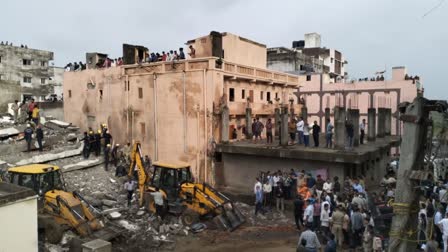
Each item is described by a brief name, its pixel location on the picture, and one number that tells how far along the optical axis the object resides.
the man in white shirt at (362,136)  21.25
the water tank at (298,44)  60.09
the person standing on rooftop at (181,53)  23.60
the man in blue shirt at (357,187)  14.46
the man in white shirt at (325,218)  12.91
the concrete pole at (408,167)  5.45
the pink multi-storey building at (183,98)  21.69
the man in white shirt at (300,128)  20.31
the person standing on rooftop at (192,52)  23.93
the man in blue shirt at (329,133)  18.77
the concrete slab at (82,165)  20.81
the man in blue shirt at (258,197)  16.61
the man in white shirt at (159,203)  15.54
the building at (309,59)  46.22
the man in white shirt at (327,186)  15.55
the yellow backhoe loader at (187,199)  15.65
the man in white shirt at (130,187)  17.42
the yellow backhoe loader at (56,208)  12.39
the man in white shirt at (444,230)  10.55
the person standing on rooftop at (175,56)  23.93
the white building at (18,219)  8.62
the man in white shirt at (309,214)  13.27
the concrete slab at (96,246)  10.41
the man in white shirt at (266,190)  17.34
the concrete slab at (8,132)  23.37
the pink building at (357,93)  33.22
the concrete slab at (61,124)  27.39
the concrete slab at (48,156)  20.75
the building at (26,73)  39.78
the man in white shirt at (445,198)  11.98
